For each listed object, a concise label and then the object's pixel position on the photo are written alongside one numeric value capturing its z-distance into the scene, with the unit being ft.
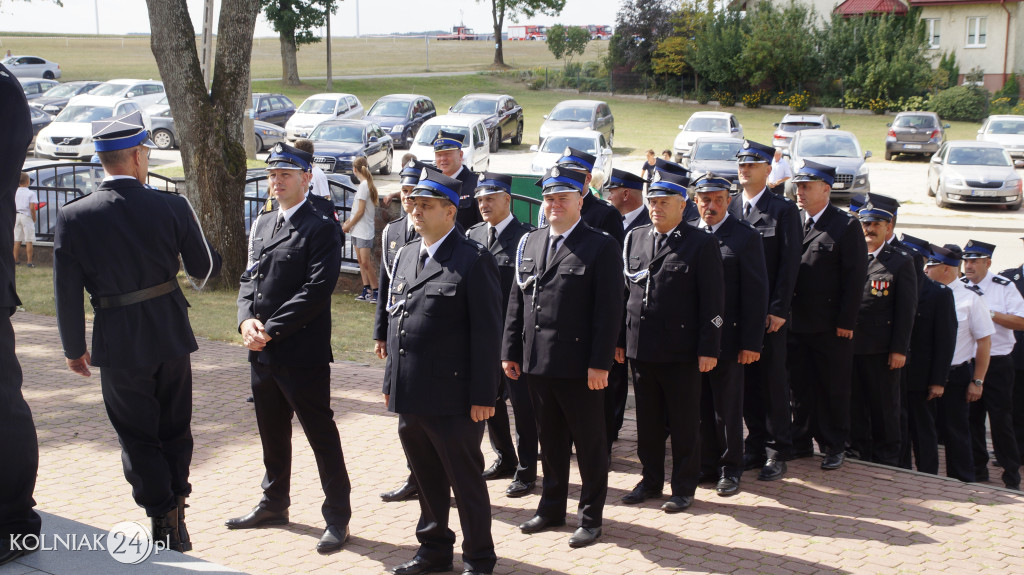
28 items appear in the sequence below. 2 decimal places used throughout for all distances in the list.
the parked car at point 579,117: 103.04
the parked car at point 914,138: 107.65
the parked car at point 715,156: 75.72
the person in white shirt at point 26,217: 46.60
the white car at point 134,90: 112.37
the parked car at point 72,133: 88.22
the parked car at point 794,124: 105.09
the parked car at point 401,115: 105.50
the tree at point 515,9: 228.84
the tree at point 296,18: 154.20
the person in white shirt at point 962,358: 25.79
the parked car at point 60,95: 113.95
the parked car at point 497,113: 110.63
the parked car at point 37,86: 128.26
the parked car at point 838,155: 75.00
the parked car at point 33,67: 155.12
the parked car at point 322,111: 103.48
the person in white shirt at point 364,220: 39.82
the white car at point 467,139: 83.61
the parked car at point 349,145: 78.07
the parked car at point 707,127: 99.76
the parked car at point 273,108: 113.50
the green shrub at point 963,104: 147.95
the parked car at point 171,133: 97.25
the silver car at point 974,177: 74.23
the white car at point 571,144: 77.56
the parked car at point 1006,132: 103.91
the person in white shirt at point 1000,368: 26.94
